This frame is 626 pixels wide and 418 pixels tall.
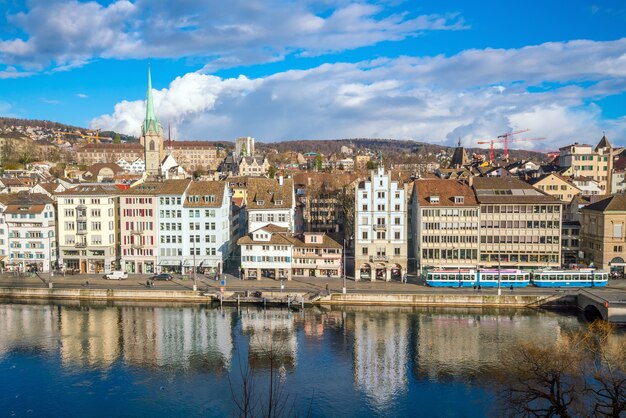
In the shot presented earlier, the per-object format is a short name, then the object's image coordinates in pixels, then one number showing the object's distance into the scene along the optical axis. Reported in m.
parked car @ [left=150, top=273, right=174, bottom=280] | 77.99
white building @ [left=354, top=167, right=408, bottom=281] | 76.50
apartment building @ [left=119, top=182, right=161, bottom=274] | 82.19
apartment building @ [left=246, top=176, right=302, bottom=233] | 84.69
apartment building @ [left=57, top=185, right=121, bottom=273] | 82.94
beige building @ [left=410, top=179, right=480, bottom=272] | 76.12
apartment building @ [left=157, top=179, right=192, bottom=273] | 81.94
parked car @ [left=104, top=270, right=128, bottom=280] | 78.44
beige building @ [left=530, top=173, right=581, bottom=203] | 104.69
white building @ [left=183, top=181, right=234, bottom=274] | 81.50
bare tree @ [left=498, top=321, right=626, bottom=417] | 33.06
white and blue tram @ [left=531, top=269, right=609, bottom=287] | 71.81
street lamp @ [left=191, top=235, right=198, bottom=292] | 71.93
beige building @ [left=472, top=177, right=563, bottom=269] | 75.50
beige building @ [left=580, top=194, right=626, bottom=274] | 75.69
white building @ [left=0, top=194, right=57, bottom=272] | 84.56
